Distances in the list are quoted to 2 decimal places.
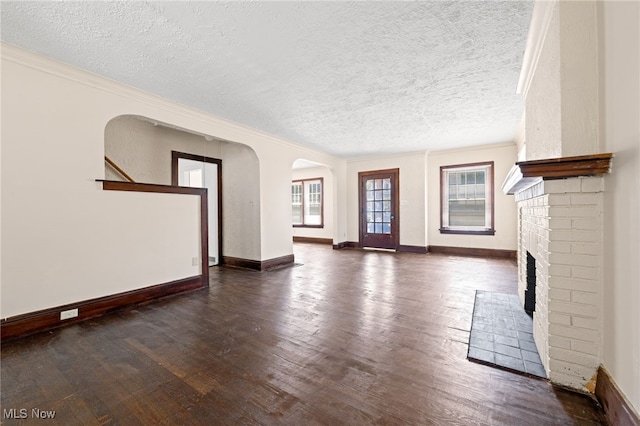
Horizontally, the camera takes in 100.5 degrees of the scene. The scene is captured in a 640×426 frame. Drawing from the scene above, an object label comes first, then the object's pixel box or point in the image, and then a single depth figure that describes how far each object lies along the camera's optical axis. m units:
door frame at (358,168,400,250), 7.34
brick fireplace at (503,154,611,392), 1.59
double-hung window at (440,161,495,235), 6.44
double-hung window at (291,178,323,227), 9.35
